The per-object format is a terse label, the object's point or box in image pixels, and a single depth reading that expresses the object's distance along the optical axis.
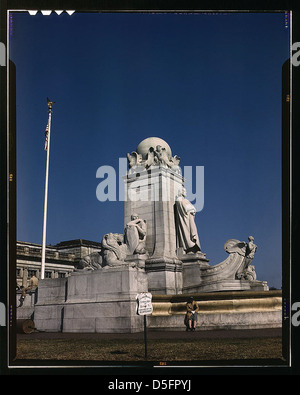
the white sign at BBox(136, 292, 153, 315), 9.50
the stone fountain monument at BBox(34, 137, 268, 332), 14.86
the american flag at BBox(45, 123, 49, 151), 22.94
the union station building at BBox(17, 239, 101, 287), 43.38
